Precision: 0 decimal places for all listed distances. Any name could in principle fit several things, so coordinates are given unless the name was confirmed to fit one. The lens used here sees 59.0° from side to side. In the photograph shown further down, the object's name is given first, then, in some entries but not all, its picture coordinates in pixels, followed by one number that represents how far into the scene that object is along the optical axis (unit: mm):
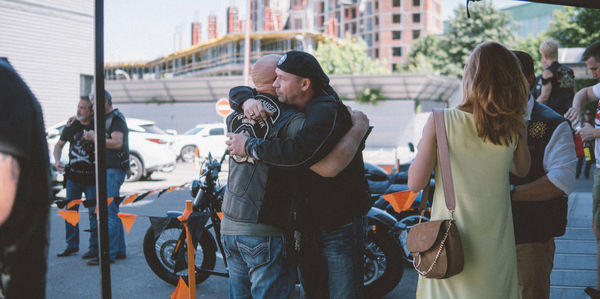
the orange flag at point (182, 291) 4262
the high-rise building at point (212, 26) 88812
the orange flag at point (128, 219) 4742
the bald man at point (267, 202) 2406
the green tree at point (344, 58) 57625
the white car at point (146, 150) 14164
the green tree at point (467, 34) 53094
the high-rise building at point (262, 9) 90562
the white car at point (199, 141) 20969
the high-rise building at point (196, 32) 95938
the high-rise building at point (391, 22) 82250
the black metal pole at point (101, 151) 2297
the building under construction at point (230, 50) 63375
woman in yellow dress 2160
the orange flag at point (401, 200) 5031
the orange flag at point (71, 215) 5144
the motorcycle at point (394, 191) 5359
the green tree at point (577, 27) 30922
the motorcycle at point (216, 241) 4570
